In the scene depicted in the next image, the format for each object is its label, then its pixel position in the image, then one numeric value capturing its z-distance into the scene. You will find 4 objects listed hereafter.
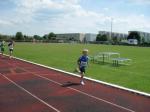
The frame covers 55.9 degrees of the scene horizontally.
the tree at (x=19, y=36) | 61.43
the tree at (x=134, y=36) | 65.09
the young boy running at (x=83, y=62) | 6.78
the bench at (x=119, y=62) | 10.91
